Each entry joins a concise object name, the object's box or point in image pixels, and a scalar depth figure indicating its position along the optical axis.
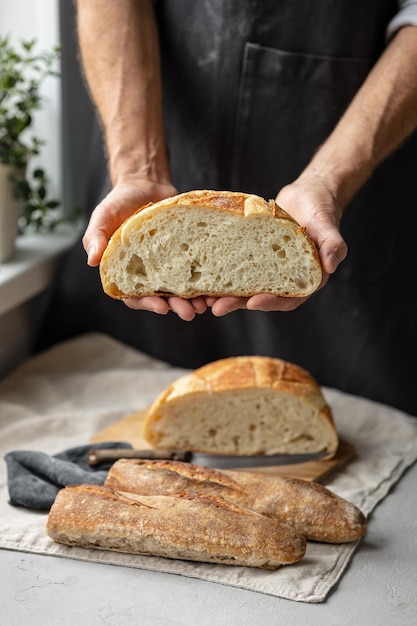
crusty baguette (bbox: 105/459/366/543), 1.64
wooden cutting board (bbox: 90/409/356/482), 1.95
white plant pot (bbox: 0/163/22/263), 2.44
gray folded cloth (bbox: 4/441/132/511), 1.77
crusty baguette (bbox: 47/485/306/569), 1.53
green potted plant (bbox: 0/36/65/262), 2.43
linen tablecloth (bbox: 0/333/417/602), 1.55
